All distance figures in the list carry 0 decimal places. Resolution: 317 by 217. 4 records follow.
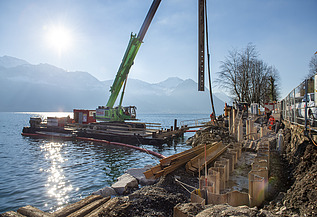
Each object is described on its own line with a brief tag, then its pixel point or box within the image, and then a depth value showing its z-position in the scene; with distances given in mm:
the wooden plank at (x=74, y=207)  4934
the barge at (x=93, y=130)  21594
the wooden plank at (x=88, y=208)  4746
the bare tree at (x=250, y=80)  35312
